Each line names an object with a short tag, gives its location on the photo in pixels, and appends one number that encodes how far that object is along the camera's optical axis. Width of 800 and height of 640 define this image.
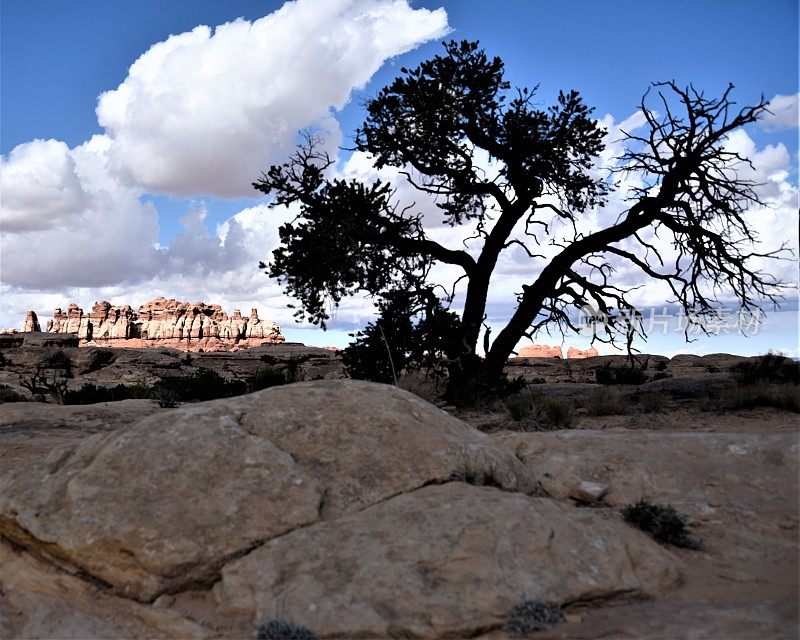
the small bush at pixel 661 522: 5.11
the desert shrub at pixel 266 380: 15.73
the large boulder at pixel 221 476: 4.58
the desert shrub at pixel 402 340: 14.05
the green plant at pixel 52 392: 15.16
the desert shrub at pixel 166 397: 12.60
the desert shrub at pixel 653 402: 11.98
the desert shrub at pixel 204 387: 15.88
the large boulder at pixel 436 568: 3.89
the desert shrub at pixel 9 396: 14.09
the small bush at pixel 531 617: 3.80
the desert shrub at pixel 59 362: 28.52
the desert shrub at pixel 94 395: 15.99
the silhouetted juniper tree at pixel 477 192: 13.77
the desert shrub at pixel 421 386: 14.62
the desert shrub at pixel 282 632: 3.71
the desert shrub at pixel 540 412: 10.26
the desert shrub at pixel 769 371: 13.72
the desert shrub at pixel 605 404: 11.91
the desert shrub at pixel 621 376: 19.64
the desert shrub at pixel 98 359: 30.18
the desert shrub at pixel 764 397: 11.34
